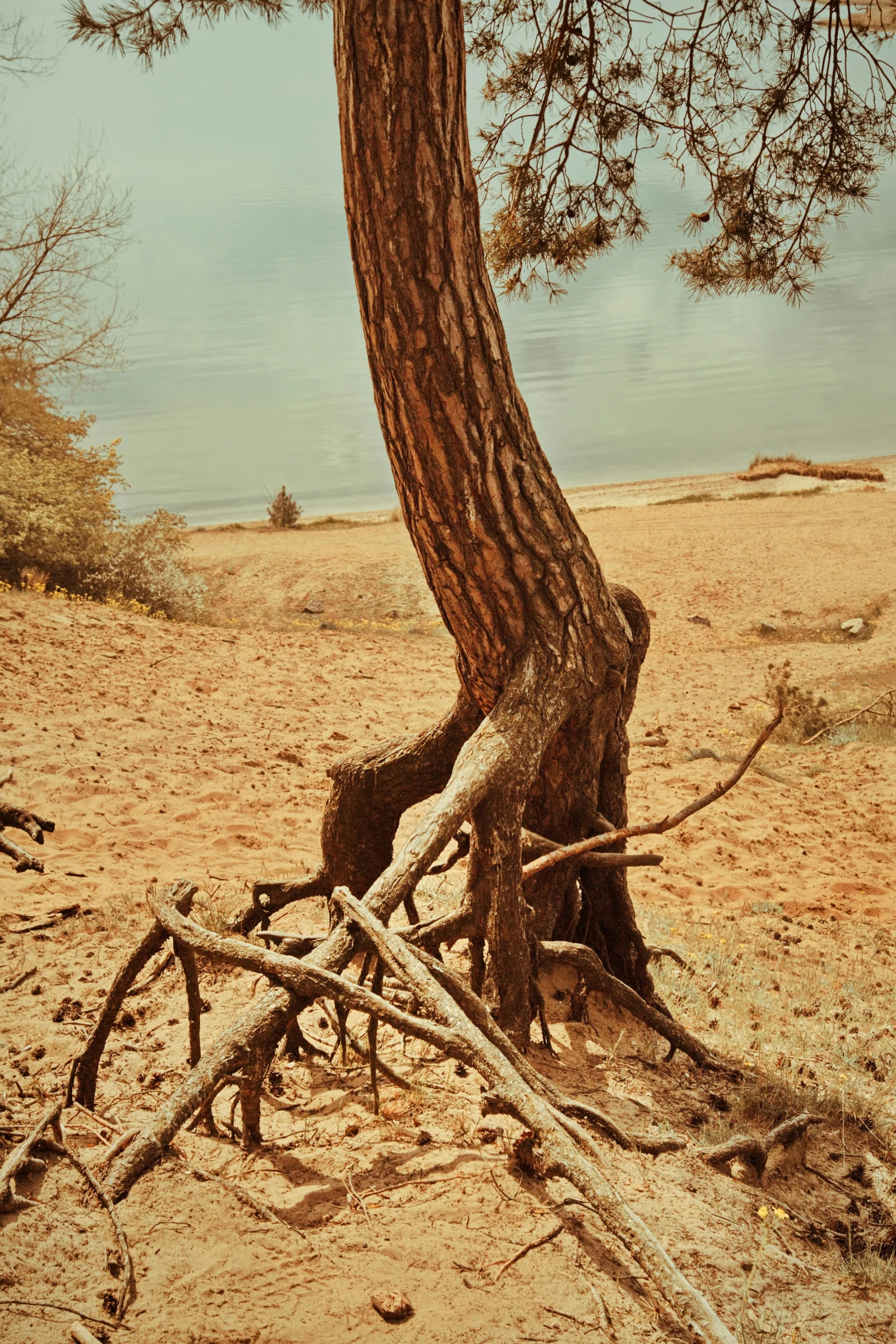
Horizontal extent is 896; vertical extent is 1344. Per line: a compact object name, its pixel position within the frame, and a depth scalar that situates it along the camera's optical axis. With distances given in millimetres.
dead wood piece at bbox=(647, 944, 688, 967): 3535
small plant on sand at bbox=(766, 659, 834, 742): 8273
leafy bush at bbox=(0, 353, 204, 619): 10508
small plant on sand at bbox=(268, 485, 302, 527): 19234
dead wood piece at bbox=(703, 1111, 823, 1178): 2207
